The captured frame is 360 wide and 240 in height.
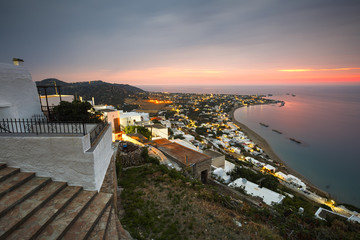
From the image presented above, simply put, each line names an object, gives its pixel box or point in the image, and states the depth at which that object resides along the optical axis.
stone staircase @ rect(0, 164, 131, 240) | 2.68
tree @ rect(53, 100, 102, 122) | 6.03
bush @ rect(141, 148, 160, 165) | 8.68
